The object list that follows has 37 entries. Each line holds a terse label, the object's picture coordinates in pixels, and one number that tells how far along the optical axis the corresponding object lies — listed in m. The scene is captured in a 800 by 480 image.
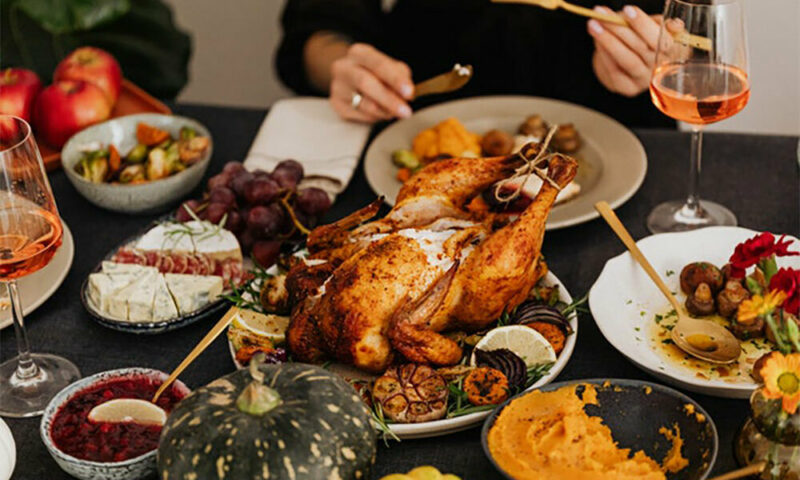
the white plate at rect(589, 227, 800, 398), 1.34
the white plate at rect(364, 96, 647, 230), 1.84
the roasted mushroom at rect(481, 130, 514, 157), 2.01
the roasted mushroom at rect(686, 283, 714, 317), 1.50
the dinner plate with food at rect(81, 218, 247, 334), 1.58
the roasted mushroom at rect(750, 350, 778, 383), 1.26
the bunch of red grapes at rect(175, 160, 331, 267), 1.75
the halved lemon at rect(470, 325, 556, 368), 1.37
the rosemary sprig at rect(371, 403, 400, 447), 1.27
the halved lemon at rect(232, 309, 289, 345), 1.48
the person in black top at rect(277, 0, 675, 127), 2.55
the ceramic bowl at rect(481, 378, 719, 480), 1.20
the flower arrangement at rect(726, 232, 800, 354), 1.08
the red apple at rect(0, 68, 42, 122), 2.13
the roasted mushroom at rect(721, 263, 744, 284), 1.51
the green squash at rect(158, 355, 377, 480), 1.10
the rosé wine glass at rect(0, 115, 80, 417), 1.36
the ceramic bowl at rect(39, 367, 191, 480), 1.23
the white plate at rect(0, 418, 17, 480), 1.27
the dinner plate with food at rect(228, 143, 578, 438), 1.32
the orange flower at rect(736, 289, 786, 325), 1.07
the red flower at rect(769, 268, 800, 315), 1.24
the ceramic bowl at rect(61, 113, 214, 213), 1.91
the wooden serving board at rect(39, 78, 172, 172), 2.29
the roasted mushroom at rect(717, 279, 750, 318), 1.48
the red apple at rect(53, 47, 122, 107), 2.23
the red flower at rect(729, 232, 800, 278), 1.39
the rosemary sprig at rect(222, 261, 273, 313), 1.55
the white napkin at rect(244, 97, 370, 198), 2.00
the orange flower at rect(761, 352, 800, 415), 1.08
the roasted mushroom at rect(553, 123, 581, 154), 2.03
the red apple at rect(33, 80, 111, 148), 2.13
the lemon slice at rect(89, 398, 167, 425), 1.31
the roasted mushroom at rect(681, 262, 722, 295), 1.52
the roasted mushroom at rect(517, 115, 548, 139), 2.07
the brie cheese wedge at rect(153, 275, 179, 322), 1.57
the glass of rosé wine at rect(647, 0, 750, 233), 1.59
